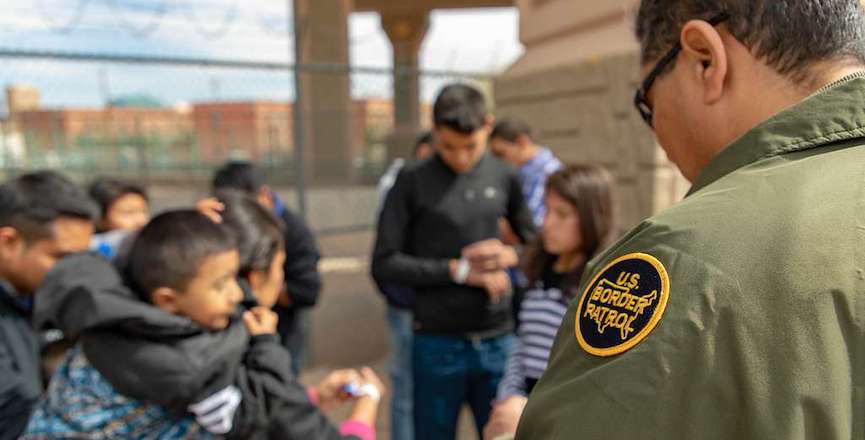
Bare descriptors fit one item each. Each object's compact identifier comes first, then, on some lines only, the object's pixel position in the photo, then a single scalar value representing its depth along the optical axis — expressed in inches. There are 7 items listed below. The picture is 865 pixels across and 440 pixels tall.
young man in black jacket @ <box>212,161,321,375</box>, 116.3
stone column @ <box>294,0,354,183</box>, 349.4
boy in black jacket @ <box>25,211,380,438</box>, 54.5
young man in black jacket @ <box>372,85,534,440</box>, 101.7
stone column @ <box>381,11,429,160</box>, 278.5
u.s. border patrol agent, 24.2
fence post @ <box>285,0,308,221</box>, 184.9
